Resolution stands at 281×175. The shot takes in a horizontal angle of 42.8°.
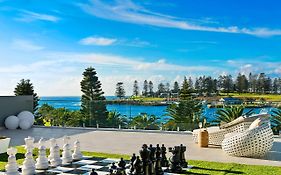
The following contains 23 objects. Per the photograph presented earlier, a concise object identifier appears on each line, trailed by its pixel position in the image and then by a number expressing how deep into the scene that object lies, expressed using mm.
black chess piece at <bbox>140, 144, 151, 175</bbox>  4012
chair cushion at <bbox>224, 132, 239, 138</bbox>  6305
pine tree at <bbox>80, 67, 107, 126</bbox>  10969
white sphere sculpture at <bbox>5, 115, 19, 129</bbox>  10789
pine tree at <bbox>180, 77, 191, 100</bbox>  21422
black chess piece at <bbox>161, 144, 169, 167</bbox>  4877
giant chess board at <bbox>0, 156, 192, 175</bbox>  4598
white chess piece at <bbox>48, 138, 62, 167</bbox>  5012
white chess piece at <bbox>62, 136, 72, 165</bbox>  5161
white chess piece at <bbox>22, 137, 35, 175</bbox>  4531
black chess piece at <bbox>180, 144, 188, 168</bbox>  4941
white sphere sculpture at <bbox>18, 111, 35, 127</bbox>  11016
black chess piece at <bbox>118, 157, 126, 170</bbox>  3956
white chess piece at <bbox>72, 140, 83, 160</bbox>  5434
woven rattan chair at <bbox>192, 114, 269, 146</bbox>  6762
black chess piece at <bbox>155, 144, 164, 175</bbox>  4336
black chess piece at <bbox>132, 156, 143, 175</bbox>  3938
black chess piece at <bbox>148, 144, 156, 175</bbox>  4082
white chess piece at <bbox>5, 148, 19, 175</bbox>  4352
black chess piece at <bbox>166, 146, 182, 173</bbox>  4688
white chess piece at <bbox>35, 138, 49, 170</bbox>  4805
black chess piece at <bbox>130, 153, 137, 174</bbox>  4027
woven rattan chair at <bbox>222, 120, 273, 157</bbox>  5789
